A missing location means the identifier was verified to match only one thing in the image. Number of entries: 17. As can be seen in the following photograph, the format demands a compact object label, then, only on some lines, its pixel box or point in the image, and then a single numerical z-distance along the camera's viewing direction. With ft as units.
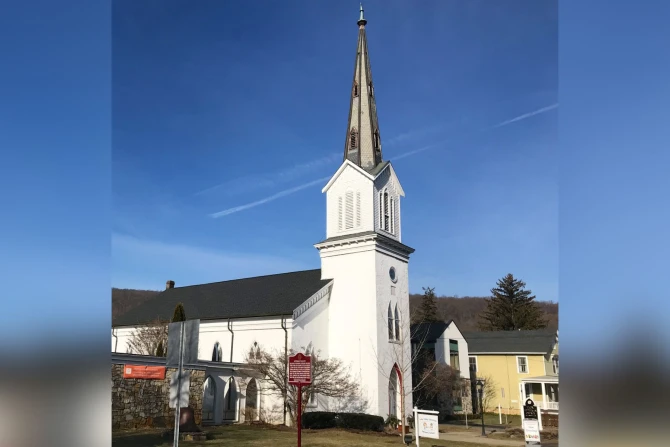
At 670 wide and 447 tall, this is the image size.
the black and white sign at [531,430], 43.96
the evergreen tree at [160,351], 109.60
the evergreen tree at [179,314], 106.32
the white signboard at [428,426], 56.85
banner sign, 71.10
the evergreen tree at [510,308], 235.20
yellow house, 138.21
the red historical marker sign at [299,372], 39.09
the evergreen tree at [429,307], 237.25
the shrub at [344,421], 89.61
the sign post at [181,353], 23.00
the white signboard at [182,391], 23.06
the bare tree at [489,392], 144.64
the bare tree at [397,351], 99.71
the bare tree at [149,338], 125.70
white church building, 98.32
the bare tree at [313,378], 91.35
